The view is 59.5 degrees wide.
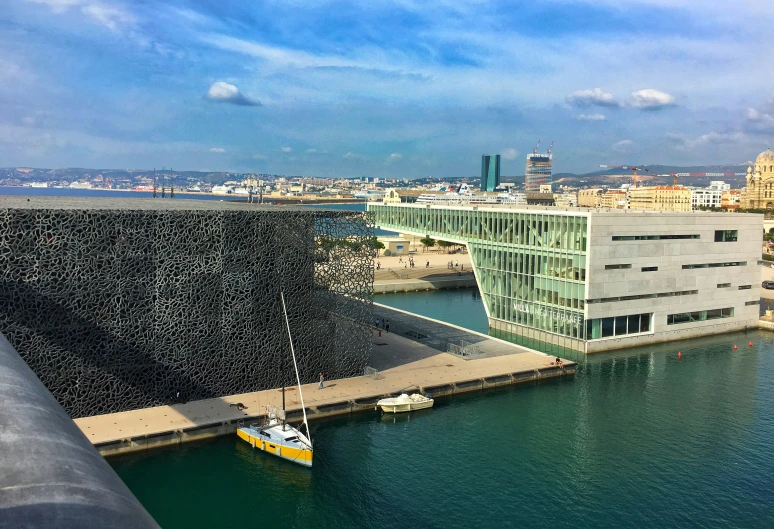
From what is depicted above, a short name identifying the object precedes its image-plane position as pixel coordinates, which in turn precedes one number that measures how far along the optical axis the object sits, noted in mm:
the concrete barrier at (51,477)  5508
